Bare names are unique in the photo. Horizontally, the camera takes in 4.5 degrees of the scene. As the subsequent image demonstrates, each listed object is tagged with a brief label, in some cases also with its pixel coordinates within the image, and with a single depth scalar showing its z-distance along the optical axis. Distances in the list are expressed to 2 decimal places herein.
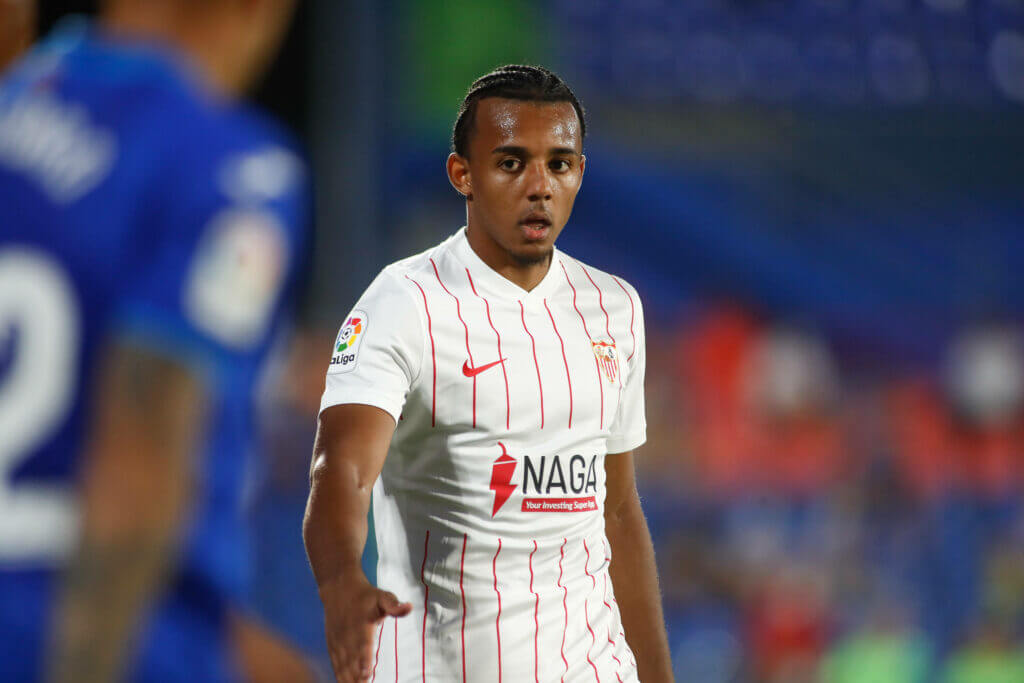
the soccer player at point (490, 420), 15.20
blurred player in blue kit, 15.15
